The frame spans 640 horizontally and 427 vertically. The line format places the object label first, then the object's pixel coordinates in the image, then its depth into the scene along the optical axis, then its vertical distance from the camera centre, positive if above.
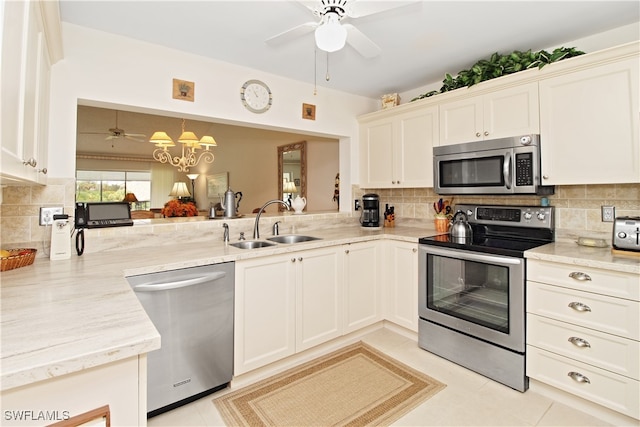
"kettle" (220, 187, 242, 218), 2.89 +0.12
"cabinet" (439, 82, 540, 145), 2.23 +0.80
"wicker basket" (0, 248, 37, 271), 1.52 -0.21
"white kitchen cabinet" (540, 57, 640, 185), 1.83 +0.58
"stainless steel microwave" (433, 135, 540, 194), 2.20 +0.40
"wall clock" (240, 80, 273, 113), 2.67 +1.05
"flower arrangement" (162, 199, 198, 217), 3.88 +0.09
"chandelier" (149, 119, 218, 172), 4.73 +1.17
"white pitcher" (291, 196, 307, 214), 3.25 +0.14
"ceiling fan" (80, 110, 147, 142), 5.72 +1.54
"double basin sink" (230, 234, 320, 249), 2.49 -0.20
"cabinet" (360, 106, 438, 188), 2.88 +0.69
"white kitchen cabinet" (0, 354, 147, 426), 0.71 -0.43
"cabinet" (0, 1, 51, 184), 0.94 +0.46
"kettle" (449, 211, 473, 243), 2.52 -0.10
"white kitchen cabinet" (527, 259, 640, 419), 1.64 -0.64
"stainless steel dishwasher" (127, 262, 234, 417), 1.71 -0.66
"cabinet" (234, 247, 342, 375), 2.06 -0.62
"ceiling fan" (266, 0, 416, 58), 1.49 +1.01
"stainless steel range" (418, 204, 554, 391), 2.02 -0.51
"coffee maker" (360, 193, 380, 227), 3.30 +0.08
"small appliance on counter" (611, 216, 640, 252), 1.82 -0.08
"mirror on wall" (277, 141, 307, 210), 4.75 +0.74
